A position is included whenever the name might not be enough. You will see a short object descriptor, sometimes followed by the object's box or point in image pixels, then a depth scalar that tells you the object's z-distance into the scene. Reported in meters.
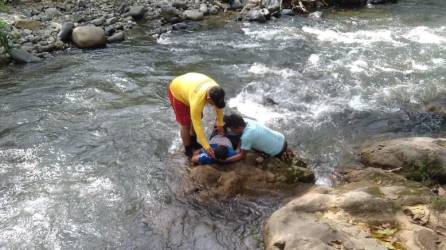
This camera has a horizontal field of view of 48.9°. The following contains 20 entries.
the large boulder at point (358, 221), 5.44
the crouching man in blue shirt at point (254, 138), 7.04
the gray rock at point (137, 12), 16.45
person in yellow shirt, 6.61
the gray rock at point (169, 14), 16.31
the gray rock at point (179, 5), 17.44
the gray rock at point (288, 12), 17.17
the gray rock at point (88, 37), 13.70
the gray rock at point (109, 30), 14.75
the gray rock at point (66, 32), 14.02
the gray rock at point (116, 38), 14.39
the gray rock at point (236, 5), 17.75
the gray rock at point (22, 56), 12.57
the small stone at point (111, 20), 15.50
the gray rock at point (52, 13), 16.12
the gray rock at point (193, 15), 16.50
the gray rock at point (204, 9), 17.05
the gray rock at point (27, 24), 14.80
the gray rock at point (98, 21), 15.27
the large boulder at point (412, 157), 7.45
